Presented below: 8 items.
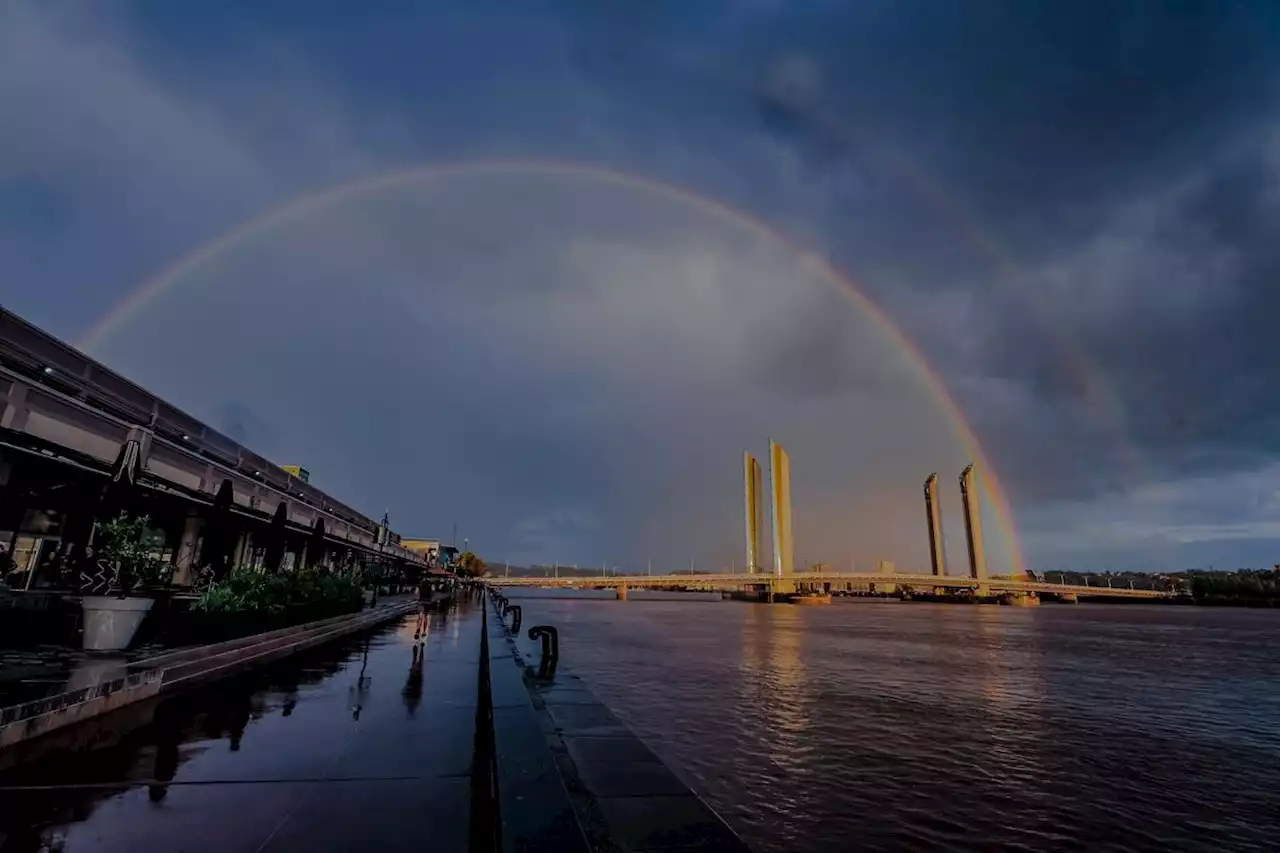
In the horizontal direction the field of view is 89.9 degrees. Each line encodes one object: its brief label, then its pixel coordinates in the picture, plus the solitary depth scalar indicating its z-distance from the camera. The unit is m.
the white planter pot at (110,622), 11.61
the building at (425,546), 172.74
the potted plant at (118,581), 11.69
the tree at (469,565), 159.00
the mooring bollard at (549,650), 14.78
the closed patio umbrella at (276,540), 21.38
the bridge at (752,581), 135.12
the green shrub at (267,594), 14.91
